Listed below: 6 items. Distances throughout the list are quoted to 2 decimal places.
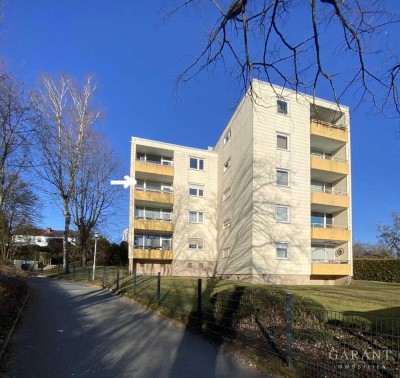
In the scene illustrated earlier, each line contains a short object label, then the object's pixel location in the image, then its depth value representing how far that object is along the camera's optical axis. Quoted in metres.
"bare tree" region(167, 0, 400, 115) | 4.36
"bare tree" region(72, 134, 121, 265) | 38.59
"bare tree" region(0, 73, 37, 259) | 16.22
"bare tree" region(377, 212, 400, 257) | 52.00
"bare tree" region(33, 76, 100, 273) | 34.16
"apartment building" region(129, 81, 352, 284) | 27.34
